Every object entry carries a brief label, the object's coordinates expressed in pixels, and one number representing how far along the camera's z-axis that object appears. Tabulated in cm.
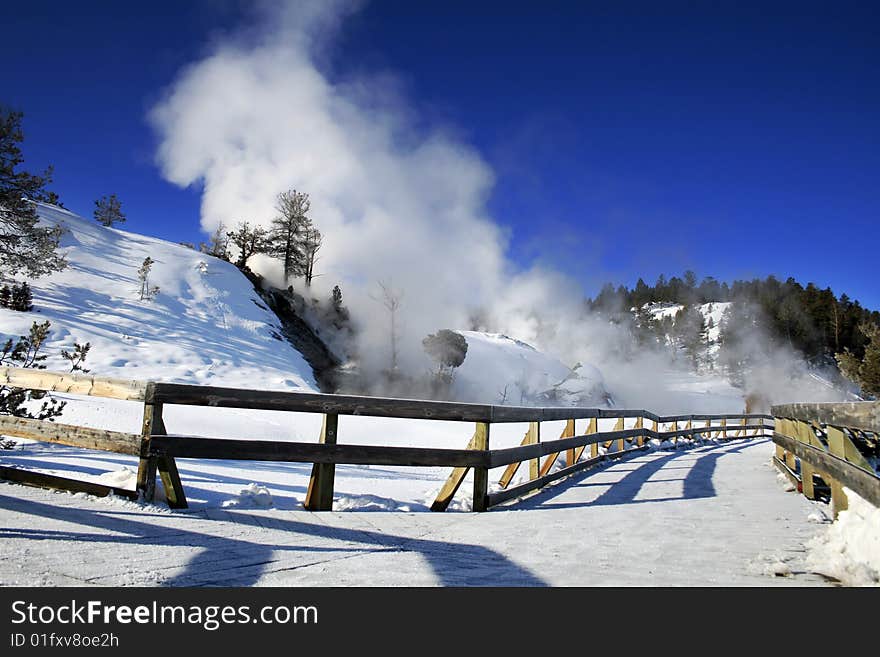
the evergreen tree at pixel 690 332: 10456
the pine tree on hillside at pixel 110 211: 5848
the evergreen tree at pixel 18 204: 1309
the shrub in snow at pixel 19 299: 2108
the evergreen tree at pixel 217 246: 4966
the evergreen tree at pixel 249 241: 4400
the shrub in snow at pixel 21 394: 917
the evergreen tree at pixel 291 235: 4391
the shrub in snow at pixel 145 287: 2950
